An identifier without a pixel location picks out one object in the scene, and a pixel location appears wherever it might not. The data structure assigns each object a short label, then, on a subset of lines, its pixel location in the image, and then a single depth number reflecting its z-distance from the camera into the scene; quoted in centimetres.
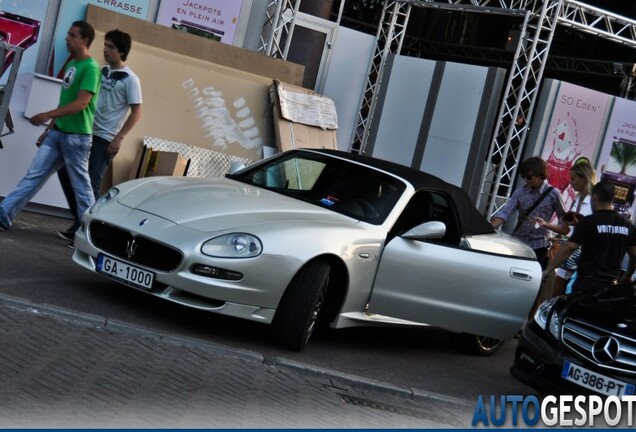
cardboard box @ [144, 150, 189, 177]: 1164
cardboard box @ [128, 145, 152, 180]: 1175
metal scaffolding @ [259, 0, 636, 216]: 1688
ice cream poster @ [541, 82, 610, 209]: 1781
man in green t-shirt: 980
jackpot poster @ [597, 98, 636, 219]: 1866
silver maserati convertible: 723
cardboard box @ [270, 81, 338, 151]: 1305
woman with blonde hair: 1050
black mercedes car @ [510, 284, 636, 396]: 714
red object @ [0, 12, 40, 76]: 1280
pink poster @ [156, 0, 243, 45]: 1421
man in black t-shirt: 903
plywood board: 1224
